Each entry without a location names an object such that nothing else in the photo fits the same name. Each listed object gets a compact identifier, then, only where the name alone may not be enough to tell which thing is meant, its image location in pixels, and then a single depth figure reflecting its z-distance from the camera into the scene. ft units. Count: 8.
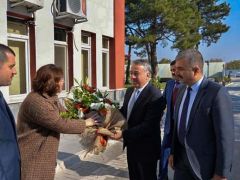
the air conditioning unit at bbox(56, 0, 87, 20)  19.54
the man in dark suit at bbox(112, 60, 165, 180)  7.07
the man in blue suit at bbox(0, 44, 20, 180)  4.45
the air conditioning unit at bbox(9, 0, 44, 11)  16.07
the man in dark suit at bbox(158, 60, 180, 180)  9.21
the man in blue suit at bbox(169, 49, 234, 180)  5.47
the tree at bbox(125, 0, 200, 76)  52.91
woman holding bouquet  5.88
